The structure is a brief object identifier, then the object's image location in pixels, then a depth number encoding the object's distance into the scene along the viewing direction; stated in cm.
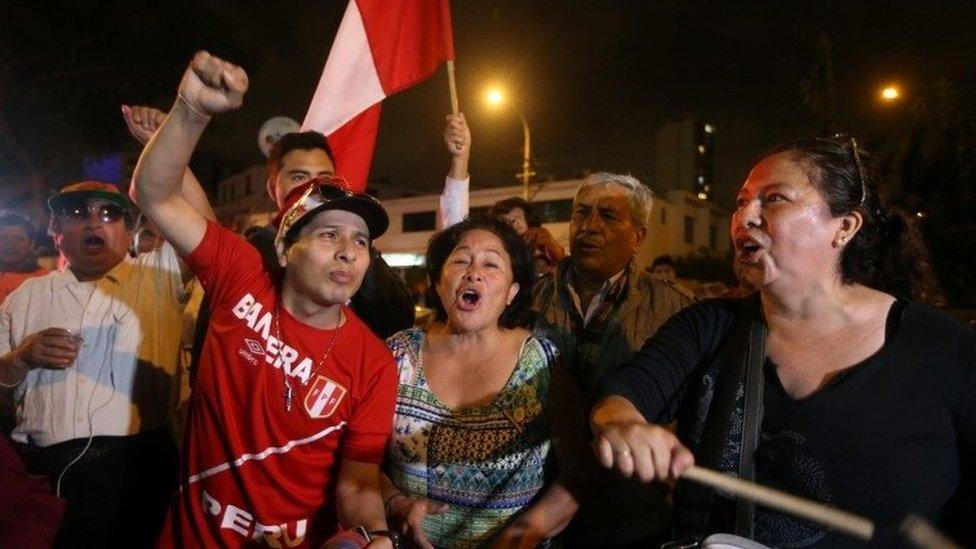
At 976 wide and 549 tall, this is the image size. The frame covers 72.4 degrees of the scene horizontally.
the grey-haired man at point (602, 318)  289
